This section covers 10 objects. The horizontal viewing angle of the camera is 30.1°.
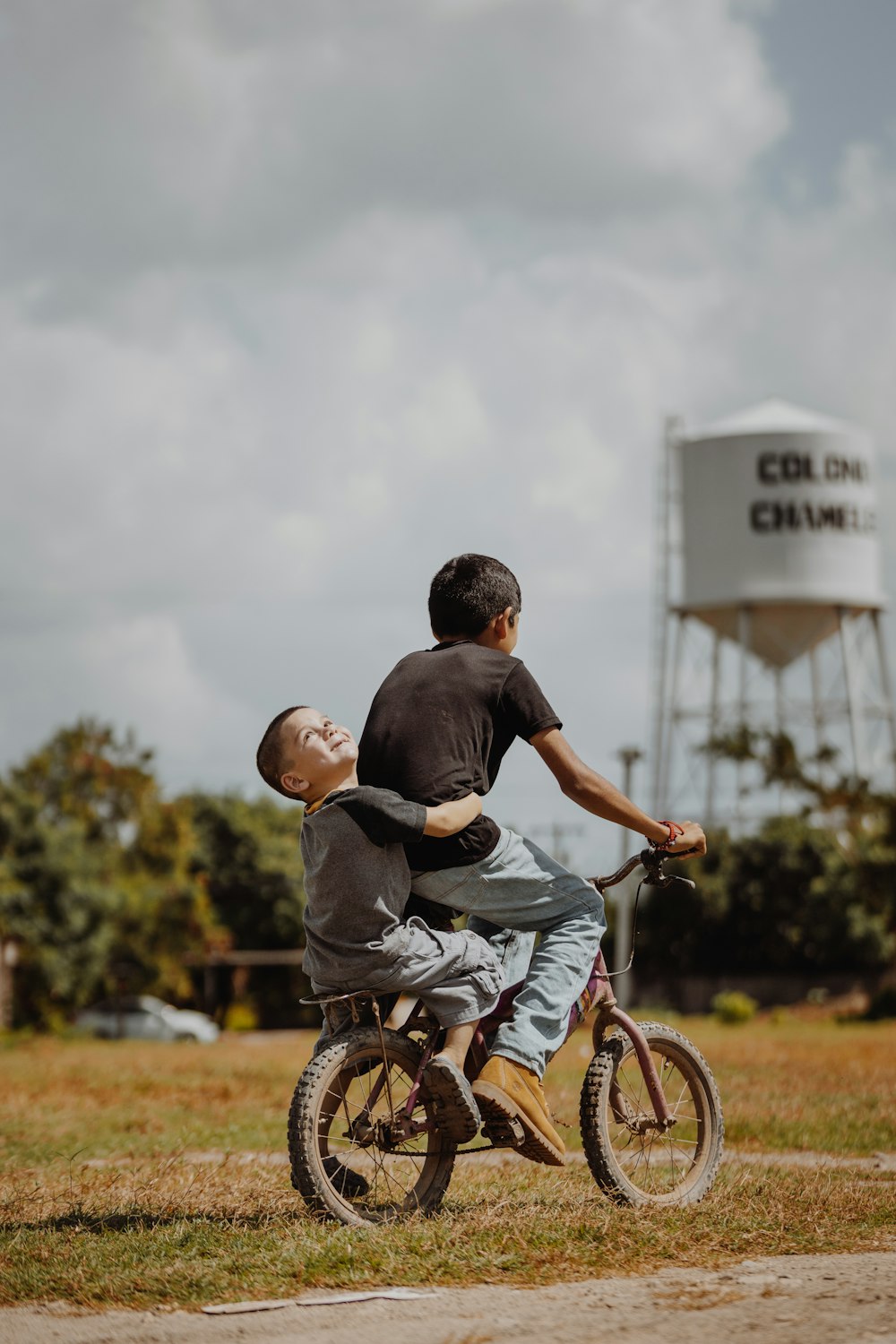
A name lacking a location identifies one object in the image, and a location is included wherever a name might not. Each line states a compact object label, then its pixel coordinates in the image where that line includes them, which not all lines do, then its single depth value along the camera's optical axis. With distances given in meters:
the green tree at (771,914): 44.50
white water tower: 41.53
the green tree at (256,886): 50.09
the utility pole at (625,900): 43.06
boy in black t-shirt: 4.73
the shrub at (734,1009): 33.84
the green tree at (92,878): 36.38
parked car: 38.94
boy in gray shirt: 4.57
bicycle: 4.60
